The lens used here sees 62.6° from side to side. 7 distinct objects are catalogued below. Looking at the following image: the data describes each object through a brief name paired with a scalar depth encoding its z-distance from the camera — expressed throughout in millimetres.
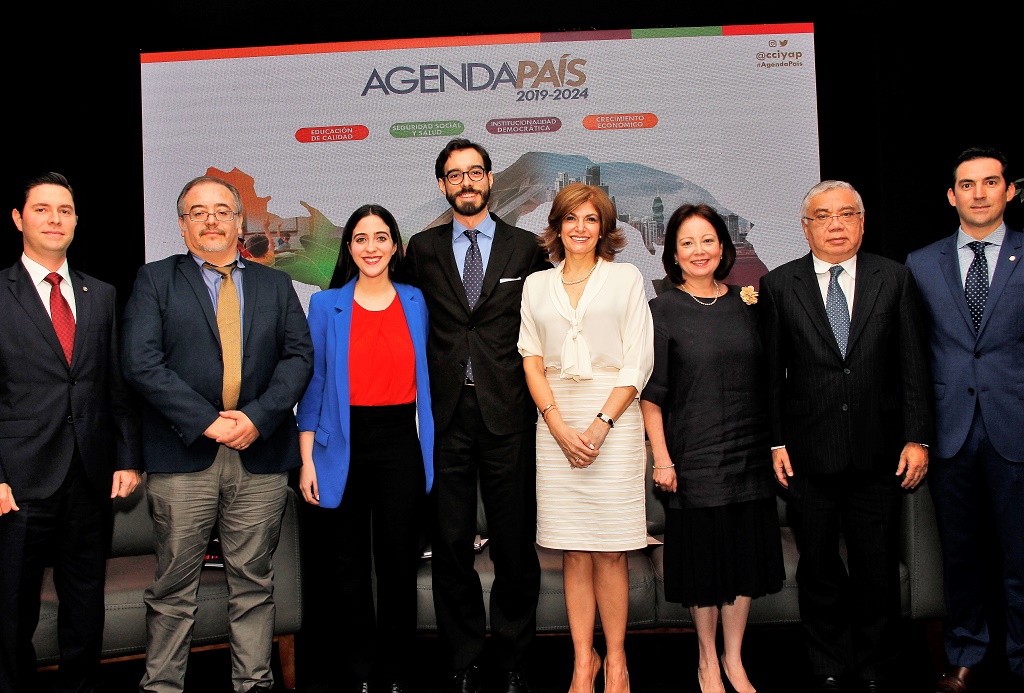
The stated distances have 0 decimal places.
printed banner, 4879
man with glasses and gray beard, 2842
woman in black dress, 2855
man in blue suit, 2914
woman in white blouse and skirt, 2869
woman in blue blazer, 2994
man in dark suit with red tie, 2758
